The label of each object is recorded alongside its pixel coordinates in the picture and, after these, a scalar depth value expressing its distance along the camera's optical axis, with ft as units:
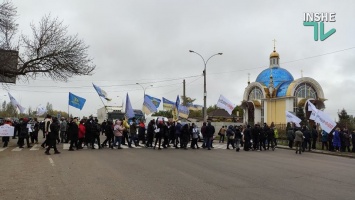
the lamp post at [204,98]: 112.17
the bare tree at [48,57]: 74.95
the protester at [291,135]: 81.00
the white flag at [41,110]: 138.64
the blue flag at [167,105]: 117.75
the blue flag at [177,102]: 106.42
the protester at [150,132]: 68.64
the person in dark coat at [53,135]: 52.85
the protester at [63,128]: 75.51
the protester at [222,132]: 99.67
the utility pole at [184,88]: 138.92
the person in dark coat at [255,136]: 73.72
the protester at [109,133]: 64.75
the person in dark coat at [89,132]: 62.90
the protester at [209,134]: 70.95
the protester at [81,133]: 61.52
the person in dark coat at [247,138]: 71.52
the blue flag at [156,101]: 111.04
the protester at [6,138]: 66.64
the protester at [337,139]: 74.23
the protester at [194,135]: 70.64
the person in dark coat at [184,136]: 68.91
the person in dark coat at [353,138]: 73.96
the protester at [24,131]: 63.36
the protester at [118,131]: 63.41
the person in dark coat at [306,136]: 73.41
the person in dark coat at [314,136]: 79.01
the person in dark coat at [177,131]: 69.31
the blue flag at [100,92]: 110.93
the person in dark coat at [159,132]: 67.51
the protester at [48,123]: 53.96
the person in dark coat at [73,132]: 58.80
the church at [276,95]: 167.84
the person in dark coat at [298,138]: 69.14
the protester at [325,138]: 77.32
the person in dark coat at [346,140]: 74.33
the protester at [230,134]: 73.26
